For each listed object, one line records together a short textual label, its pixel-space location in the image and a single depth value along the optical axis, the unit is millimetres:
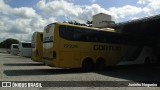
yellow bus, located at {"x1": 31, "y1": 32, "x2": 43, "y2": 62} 10355
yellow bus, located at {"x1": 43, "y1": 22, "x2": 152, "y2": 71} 7693
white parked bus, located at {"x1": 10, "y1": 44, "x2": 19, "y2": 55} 21794
